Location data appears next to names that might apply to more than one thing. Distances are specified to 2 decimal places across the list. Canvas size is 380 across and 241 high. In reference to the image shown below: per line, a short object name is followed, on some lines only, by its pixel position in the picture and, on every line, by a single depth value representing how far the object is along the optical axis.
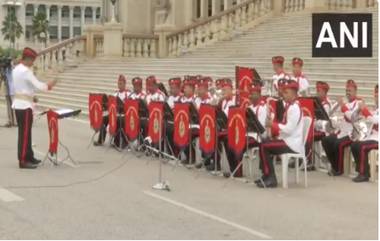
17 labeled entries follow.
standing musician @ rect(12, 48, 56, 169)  12.80
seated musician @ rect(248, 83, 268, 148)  11.75
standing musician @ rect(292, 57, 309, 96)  14.10
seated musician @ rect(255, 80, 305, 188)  11.14
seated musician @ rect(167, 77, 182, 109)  14.30
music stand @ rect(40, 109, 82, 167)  13.40
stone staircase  20.72
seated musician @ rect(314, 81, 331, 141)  12.66
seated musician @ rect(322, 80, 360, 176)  11.89
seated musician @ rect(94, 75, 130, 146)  15.97
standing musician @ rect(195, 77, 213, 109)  13.45
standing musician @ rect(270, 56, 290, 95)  14.37
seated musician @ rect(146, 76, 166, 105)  14.95
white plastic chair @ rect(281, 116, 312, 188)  11.16
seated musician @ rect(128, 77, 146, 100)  15.35
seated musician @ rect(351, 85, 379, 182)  11.58
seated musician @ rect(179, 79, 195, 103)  13.65
